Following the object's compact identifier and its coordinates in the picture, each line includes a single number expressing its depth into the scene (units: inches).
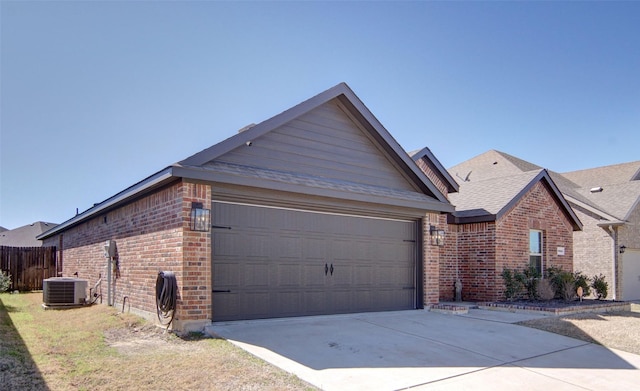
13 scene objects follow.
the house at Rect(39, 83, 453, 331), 300.4
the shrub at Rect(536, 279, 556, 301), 533.3
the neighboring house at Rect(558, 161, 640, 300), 745.0
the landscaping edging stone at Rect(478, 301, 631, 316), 443.8
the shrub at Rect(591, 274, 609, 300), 615.5
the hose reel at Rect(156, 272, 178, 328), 286.5
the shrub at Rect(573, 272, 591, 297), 567.7
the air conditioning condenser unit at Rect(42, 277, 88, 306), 451.2
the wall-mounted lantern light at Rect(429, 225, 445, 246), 441.7
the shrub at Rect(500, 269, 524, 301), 523.5
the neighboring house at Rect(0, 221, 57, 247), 1294.3
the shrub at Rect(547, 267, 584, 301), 549.6
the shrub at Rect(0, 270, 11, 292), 644.1
